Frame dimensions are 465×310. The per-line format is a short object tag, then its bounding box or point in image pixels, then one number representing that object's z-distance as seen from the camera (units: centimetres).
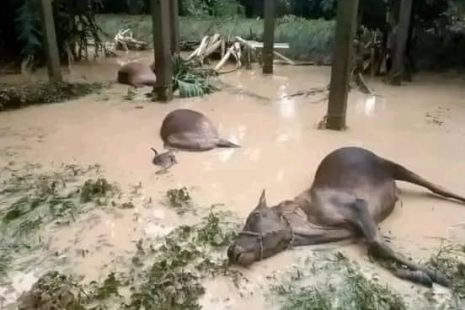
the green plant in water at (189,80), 808
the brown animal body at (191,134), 587
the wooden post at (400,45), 858
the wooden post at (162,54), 768
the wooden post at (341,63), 628
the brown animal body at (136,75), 875
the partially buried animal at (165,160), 543
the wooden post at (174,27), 939
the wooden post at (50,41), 834
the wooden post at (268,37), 931
